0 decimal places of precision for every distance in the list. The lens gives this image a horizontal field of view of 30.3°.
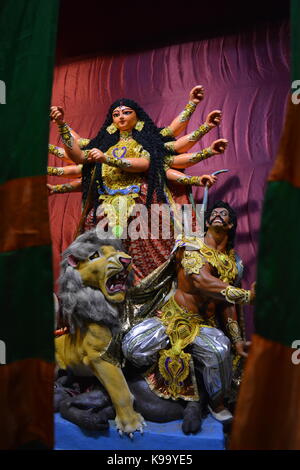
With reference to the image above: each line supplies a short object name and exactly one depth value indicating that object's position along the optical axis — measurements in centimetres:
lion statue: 263
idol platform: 240
